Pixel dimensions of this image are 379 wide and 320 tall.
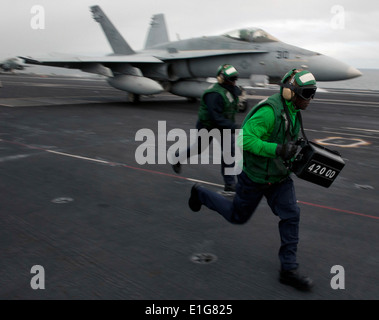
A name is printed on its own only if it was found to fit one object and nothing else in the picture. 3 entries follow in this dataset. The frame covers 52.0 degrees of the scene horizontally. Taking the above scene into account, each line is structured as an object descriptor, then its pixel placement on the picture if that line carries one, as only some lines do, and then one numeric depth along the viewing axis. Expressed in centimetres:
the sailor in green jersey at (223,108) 563
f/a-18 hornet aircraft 1506
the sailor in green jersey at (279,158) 328
